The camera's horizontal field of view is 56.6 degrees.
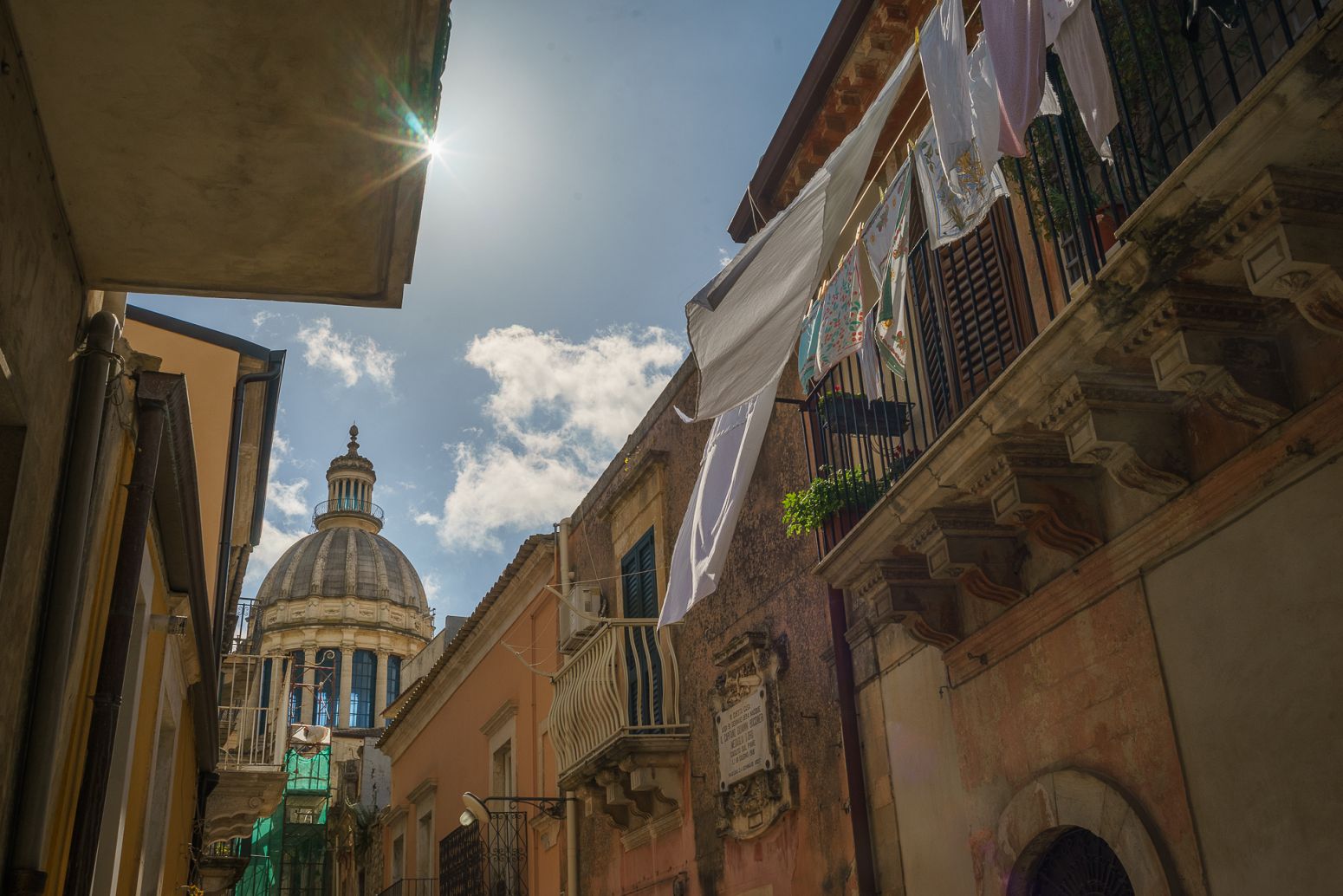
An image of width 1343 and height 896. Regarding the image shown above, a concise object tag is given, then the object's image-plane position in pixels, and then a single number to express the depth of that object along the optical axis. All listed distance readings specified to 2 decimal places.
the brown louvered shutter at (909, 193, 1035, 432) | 6.59
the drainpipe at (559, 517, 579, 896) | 13.31
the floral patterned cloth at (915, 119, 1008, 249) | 5.27
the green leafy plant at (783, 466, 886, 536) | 7.50
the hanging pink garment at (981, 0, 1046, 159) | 4.74
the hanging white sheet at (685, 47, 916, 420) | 6.17
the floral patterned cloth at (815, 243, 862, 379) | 6.53
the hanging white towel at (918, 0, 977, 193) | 5.24
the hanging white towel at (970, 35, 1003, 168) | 4.95
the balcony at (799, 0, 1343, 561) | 3.92
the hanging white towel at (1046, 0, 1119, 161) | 4.59
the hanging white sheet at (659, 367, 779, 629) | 7.05
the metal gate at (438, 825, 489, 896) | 16.27
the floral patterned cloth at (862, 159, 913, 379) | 6.15
